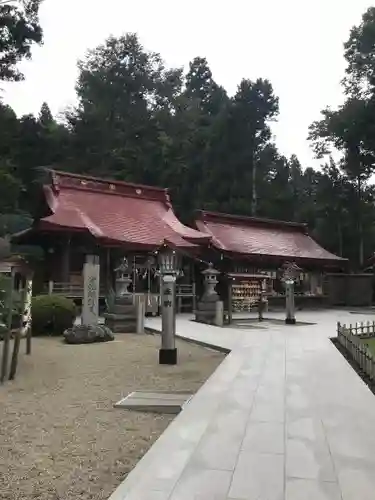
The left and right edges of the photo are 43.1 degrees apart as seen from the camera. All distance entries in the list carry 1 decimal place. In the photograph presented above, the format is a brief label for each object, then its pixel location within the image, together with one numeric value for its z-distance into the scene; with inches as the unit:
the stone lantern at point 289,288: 607.7
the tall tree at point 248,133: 1267.2
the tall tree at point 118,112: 1349.7
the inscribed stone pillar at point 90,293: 458.0
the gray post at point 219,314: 596.5
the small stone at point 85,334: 425.7
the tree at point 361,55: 1119.0
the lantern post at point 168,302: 330.6
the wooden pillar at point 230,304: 613.5
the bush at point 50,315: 469.1
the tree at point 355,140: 1105.4
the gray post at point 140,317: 523.7
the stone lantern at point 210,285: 665.6
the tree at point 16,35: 810.5
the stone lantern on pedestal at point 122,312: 527.5
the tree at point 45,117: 1390.3
